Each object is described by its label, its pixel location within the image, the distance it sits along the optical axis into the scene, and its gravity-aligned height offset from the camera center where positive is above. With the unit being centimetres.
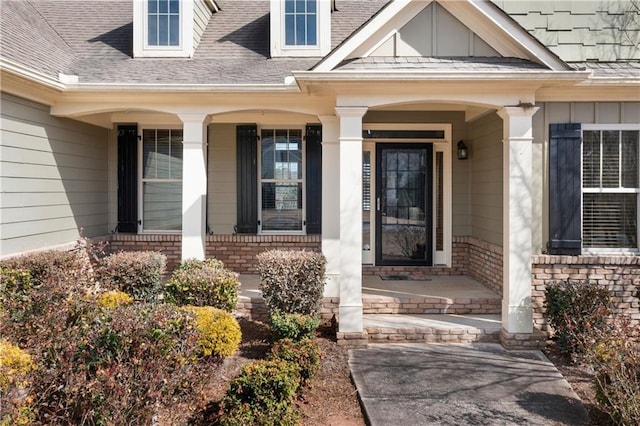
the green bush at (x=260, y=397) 320 -143
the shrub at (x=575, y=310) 490 -115
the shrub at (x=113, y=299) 441 -94
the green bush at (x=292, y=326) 488 -130
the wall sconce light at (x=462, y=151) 769 +104
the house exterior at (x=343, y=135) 533 +117
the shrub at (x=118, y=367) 300 -114
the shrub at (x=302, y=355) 409 -137
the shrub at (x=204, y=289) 522 -95
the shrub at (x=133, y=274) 562 -83
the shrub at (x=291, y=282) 545 -90
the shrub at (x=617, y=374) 323 -131
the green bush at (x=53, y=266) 498 -69
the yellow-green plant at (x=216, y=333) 412 -118
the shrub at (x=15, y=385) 276 -118
